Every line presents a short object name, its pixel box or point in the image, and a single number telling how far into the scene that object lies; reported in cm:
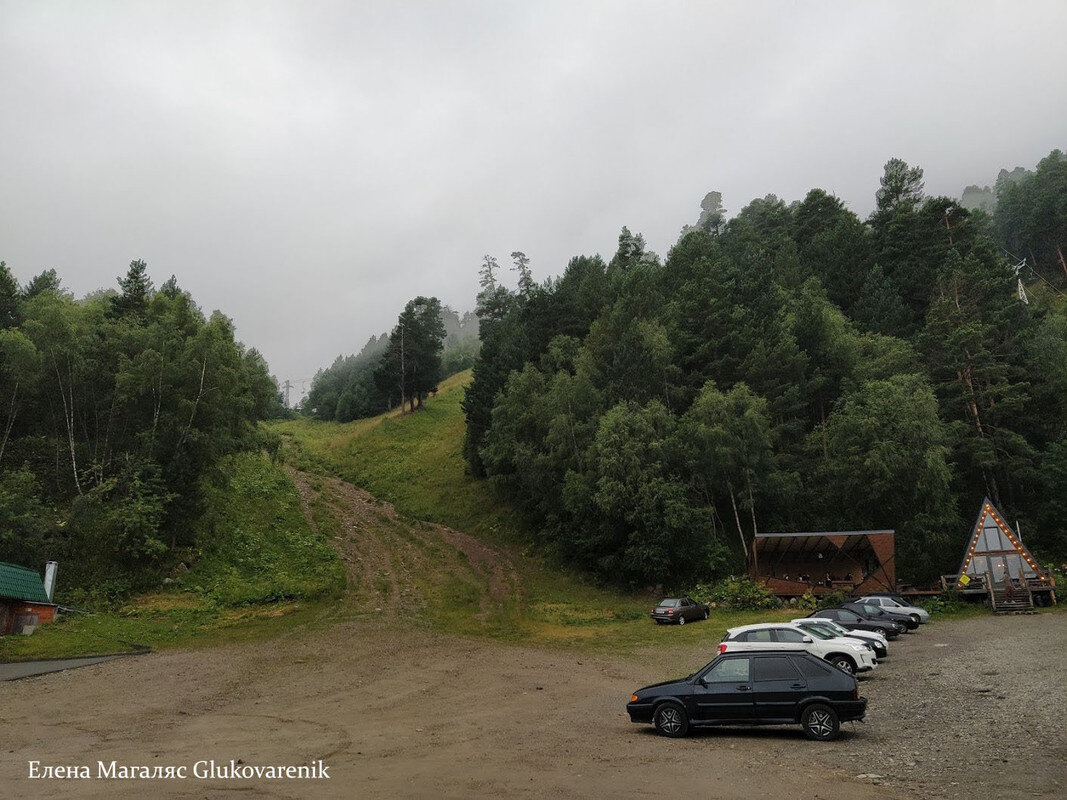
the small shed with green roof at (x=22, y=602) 2572
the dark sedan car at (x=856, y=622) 2286
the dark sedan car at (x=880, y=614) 2495
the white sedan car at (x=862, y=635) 1859
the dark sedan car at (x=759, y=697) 1083
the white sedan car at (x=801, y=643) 1594
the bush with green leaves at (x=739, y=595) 3183
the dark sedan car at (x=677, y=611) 2875
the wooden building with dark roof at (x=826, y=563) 3309
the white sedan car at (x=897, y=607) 2658
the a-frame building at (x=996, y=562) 3033
